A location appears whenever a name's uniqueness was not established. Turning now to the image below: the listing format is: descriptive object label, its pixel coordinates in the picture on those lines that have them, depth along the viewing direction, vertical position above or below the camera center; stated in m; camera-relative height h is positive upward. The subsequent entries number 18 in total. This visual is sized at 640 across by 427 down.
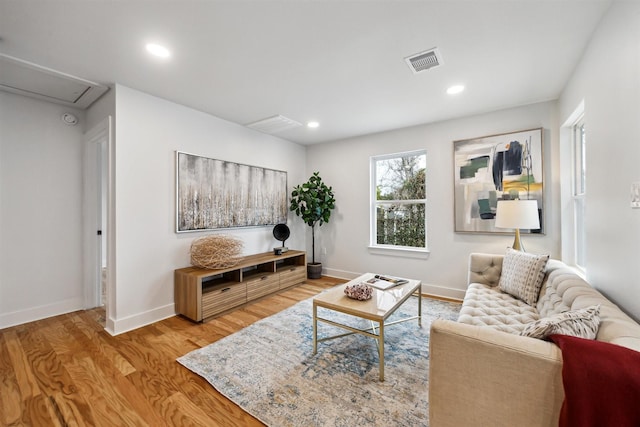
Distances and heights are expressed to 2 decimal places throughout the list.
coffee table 1.85 -0.72
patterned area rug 1.55 -1.17
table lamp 2.52 -0.03
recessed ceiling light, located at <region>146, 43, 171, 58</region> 1.99 +1.29
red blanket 0.81 -0.56
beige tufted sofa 0.96 -0.64
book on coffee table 2.50 -0.69
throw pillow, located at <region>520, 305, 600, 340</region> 1.05 -0.47
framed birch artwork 3.08 +0.27
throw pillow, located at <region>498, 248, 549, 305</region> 2.12 -0.54
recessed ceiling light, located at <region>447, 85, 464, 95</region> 2.62 +1.27
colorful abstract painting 2.99 +0.46
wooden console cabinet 2.78 -0.86
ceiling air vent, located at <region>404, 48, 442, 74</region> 2.06 +1.27
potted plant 4.36 +0.18
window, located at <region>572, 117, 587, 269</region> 2.53 +0.20
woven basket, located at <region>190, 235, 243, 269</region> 3.00 -0.44
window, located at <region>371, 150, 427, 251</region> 3.87 +0.19
